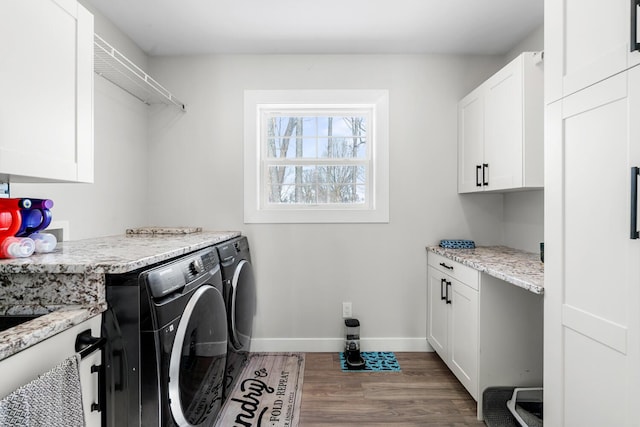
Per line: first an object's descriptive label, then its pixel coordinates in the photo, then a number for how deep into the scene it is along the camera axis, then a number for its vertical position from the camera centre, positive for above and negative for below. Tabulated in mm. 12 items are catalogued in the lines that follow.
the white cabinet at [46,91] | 995 +409
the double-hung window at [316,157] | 2785 +466
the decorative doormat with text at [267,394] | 1852 -1155
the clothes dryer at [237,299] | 1974 -581
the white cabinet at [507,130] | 1911 +525
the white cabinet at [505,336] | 1824 -684
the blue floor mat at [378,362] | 2406 -1140
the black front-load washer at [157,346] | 1058 -472
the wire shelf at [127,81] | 1854 +873
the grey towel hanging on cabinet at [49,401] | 661 -413
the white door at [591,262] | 1001 -172
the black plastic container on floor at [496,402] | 1811 -1051
